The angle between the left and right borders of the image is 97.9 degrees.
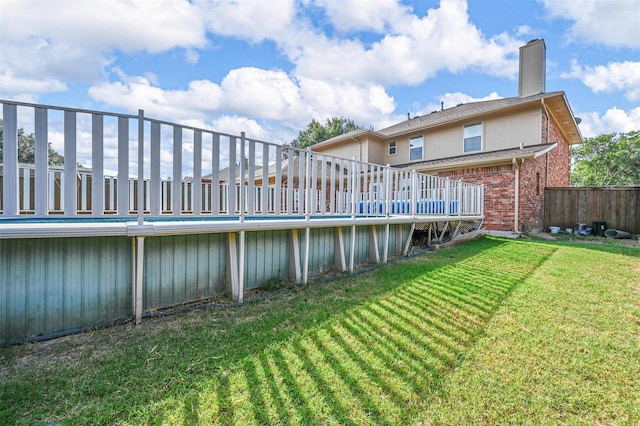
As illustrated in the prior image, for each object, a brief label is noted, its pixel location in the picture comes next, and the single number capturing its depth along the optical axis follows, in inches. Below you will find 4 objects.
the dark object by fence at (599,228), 368.2
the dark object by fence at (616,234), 345.7
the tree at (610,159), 837.8
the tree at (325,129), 1321.4
